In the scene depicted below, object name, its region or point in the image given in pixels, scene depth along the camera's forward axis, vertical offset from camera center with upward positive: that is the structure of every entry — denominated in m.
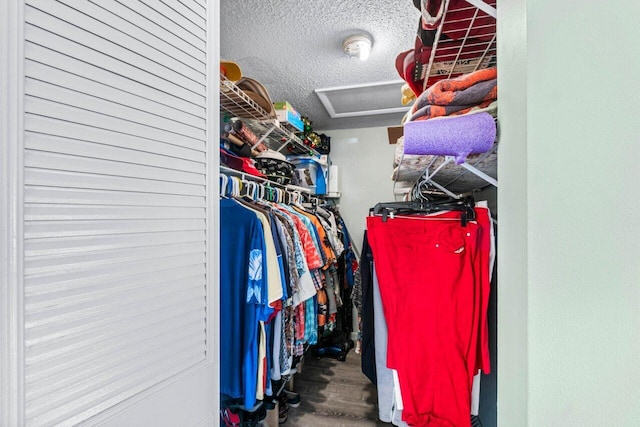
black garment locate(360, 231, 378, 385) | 1.39 -0.45
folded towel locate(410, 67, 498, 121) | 0.81 +0.33
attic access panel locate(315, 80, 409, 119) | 2.18 +0.91
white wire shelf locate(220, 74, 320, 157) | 1.48 +0.60
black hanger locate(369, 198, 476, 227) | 1.34 +0.03
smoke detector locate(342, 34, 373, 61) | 1.57 +0.89
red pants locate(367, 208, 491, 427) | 1.11 -0.36
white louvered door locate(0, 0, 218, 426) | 0.49 +0.00
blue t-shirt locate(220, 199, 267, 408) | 1.33 -0.39
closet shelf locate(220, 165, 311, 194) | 1.60 +0.22
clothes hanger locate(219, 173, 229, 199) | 1.52 +0.15
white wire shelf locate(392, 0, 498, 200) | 0.81 +0.52
